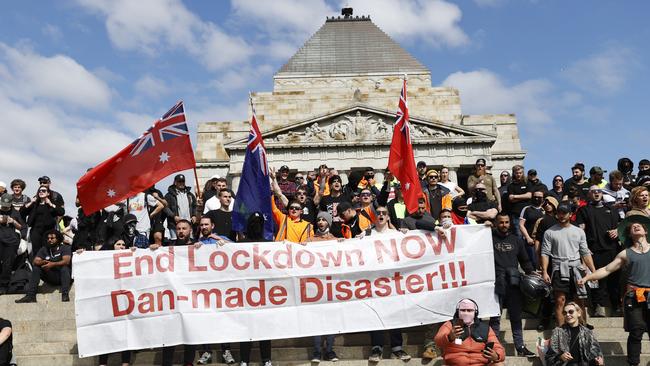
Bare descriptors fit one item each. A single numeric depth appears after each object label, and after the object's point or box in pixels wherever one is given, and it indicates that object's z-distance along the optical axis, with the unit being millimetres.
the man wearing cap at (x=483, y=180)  12500
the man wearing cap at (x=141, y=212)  11164
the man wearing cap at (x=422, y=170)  12552
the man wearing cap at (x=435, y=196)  10758
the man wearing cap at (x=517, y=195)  11469
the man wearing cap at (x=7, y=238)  10852
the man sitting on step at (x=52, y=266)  10086
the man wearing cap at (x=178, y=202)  12062
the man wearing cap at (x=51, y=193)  11492
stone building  34438
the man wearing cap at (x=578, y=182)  11886
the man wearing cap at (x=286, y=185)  11812
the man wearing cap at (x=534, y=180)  11841
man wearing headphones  6238
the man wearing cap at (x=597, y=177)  11961
